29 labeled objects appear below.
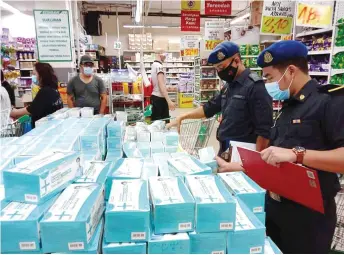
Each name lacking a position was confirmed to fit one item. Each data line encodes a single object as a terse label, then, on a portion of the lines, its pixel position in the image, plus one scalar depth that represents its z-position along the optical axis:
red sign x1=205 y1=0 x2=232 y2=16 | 8.74
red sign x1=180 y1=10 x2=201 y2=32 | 9.67
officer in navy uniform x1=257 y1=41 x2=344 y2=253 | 1.45
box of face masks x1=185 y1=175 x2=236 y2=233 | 1.03
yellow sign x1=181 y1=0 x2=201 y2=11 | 9.33
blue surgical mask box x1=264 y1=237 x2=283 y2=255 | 1.11
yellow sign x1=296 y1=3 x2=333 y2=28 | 4.44
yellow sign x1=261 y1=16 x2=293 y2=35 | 5.35
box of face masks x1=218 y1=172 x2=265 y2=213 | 1.24
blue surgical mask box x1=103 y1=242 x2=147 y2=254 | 0.99
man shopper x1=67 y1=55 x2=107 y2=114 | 4.57
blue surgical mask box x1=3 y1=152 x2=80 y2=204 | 1.08
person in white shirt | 5.71
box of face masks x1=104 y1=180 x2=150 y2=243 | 0.99
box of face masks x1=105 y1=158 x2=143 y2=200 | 1.32
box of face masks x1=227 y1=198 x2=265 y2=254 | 1.05
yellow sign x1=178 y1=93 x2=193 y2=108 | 14.66
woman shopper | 4.07
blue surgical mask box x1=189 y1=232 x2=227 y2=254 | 1.04
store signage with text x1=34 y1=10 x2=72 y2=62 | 4.59
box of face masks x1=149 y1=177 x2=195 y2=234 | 1.03
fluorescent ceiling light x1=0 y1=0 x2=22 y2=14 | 10.96
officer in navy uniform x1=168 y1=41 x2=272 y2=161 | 2.28
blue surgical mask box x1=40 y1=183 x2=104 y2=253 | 0.95
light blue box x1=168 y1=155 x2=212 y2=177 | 1.39
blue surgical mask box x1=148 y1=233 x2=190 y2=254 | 1.00
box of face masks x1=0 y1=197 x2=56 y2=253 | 0.95
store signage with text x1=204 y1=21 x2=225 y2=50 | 9.21
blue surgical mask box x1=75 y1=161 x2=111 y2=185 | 1.32
